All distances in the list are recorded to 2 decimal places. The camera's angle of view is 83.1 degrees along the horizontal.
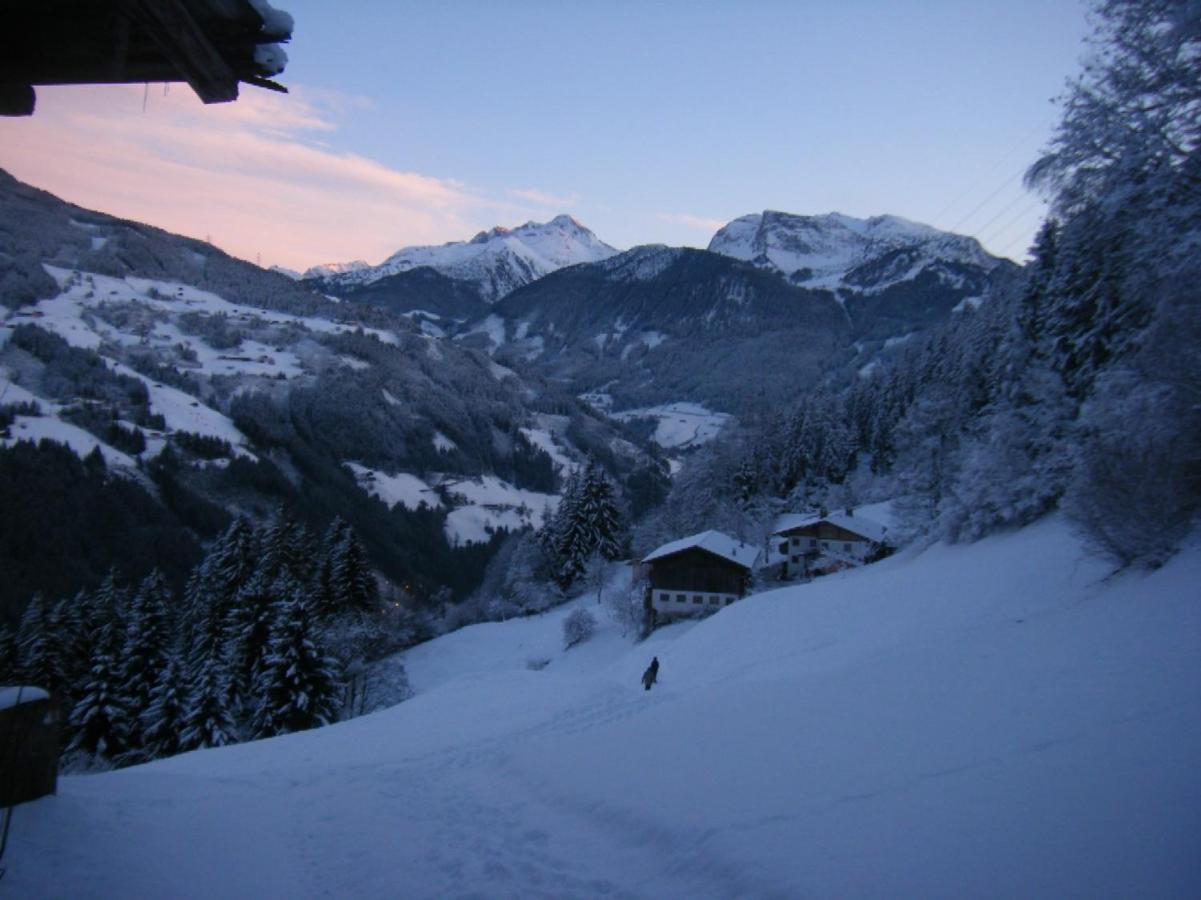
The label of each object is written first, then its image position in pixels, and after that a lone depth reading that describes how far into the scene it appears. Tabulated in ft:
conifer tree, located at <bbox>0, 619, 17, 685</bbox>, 118.52
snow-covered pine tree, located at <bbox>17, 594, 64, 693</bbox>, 114.52
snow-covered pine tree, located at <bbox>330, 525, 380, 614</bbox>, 180.75
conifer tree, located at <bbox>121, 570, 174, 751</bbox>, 115.95
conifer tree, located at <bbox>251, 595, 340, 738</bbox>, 110.32
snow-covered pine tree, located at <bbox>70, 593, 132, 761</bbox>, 109.60
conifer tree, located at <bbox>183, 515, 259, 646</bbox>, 155.63
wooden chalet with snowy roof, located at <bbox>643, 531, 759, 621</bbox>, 163.22
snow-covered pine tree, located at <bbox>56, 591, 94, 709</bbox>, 123.29
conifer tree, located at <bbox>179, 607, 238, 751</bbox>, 106.11
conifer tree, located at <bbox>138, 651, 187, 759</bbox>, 107.76
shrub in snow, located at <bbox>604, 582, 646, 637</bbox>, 165.78
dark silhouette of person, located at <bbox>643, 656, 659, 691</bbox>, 70.74
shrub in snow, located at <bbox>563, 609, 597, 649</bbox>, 173.78
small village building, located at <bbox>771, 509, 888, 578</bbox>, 193.36
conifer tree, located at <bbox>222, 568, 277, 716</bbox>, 119.75
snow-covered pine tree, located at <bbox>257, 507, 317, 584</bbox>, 160.76
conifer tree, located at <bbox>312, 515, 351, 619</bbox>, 177.99
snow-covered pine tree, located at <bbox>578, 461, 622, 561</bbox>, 234.58
